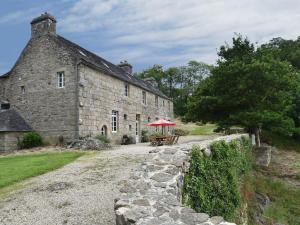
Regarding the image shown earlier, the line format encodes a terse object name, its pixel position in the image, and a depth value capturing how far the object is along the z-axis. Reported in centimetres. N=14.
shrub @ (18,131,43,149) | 1912
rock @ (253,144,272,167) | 1592
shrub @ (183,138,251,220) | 624
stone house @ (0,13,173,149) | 1936
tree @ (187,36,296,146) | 1527
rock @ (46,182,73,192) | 795
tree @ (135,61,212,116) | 5754
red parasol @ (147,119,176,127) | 2077
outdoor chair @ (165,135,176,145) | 1831
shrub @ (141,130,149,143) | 2703
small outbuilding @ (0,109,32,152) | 1867
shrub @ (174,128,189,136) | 3669
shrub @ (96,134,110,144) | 1975
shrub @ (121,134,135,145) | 2356
